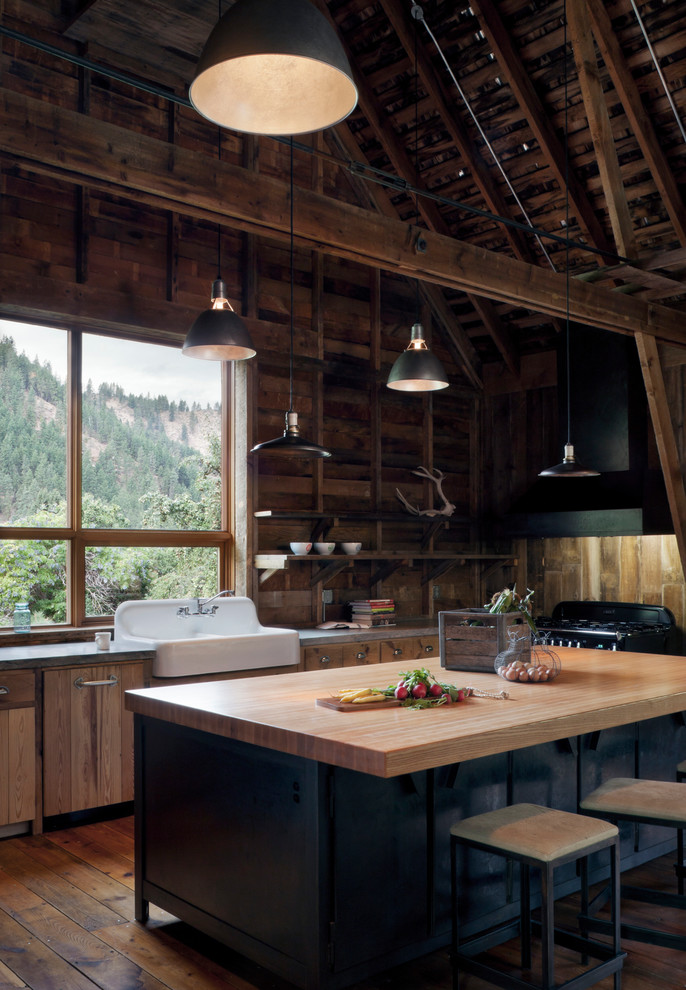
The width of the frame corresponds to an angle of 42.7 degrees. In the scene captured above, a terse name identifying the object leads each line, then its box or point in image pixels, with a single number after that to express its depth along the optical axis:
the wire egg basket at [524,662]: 3.39
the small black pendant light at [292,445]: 3.47
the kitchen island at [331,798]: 2.48
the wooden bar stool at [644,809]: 2.82
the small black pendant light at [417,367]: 4.67
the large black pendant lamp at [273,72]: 1.91
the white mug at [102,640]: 4.53
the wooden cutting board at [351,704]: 2.80
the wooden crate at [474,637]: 3.55
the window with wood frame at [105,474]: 4.88
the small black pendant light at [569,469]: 4.50
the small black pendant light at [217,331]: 4.04
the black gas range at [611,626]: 5.74
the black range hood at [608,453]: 6.04
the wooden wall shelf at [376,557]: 5.60
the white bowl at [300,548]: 5.64
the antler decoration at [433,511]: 6.60
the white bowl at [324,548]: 5.74
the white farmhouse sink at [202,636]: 4.57
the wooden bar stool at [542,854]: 2.35
